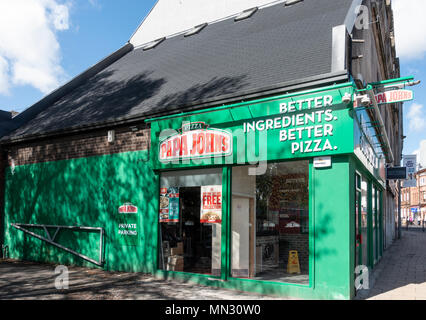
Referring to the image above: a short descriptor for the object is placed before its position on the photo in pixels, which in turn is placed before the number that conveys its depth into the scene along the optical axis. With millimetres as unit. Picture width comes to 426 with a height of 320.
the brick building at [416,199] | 73225
